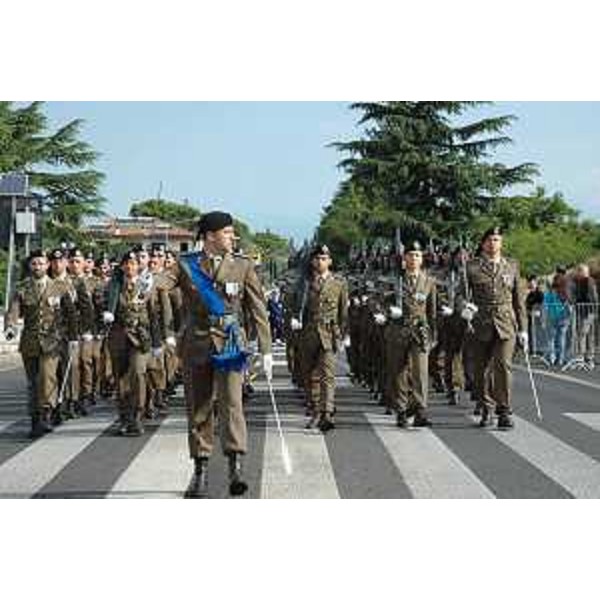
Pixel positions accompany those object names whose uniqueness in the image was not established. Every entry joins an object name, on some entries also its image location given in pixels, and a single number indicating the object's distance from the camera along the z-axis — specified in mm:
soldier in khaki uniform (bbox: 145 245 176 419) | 12062
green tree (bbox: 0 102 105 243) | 47812
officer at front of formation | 8227
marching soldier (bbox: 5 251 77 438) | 11766
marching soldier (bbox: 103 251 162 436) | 11766
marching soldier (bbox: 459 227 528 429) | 11945
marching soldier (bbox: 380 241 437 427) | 12117
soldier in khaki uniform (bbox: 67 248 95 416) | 12812
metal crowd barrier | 21891
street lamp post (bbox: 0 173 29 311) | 23125
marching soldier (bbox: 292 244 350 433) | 12211
